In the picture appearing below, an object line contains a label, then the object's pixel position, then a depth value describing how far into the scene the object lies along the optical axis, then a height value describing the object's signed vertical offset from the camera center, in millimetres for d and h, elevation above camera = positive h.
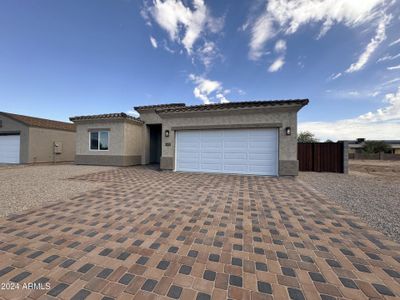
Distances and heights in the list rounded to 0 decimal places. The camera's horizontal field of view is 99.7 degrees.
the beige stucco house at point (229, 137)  8766 +815
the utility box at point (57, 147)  16156 +245
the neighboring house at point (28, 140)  14500 +875
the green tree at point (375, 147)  33688 +1302
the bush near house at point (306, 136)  32631 +3230
